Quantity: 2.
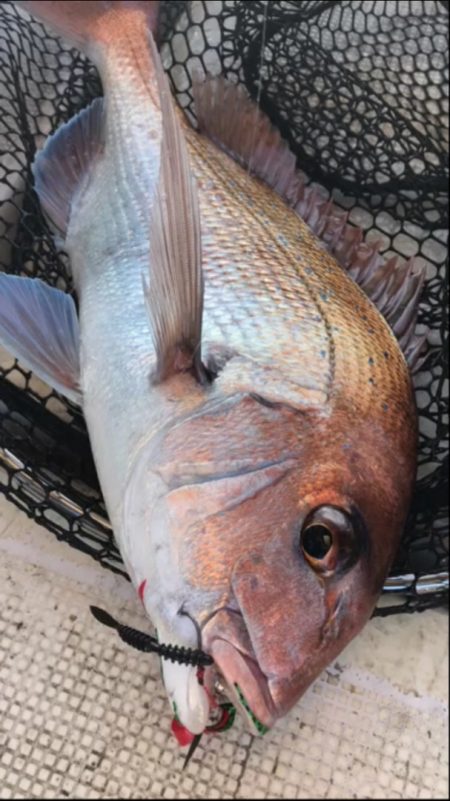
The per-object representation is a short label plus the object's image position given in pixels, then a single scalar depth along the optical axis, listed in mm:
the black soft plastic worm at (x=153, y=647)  264
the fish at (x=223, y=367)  276
